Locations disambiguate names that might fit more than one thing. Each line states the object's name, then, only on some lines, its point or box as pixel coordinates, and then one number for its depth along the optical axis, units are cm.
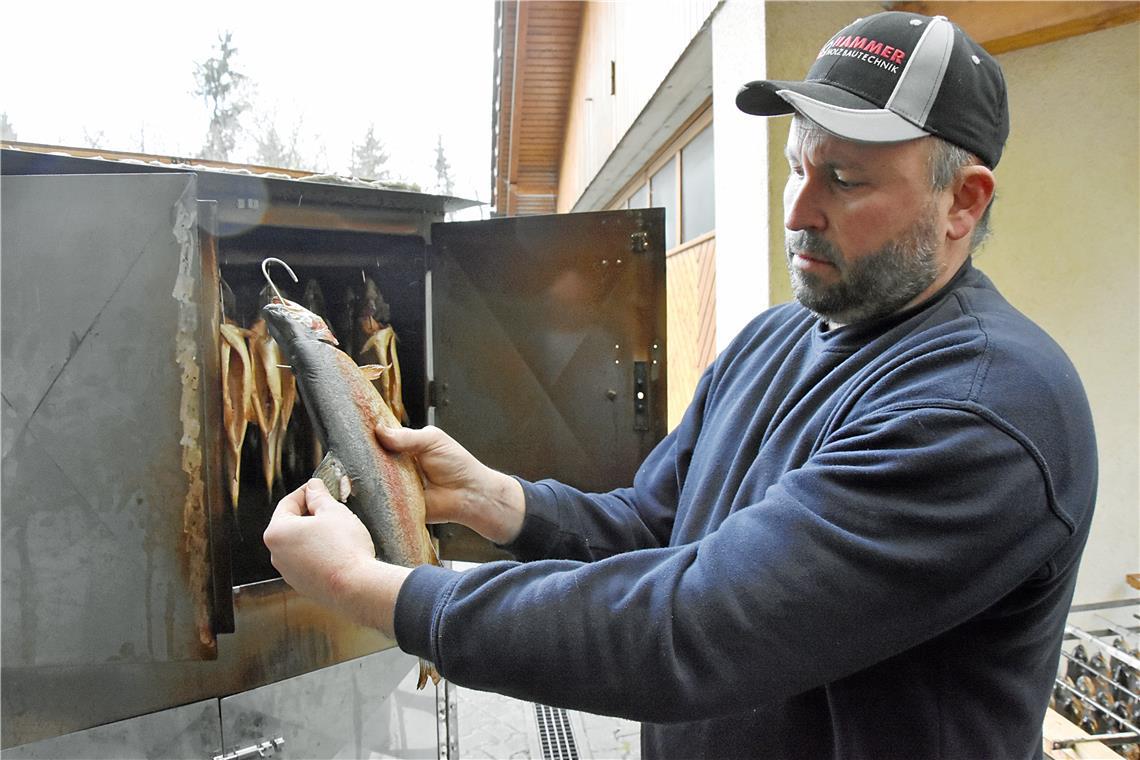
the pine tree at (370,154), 1394
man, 98
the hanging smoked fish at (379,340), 251
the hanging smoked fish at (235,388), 215
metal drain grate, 365
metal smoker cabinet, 188
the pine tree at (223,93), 918
